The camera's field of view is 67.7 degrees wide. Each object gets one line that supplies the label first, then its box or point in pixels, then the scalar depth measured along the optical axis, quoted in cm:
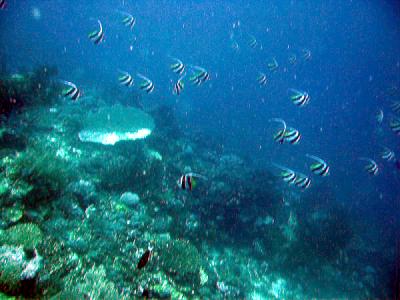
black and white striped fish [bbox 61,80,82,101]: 518
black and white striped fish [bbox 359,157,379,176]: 641
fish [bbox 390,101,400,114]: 800
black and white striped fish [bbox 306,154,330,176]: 477
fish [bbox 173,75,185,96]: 635
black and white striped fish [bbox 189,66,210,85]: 623
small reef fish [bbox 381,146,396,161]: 750
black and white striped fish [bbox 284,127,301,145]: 512
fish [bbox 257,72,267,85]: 894
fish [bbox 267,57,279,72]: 950
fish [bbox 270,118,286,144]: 529
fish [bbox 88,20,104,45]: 586
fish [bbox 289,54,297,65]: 1039
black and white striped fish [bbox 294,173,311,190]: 521
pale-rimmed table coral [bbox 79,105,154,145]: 851
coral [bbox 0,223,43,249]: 403
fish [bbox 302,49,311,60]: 1078
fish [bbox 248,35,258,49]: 1030
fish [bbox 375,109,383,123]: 865
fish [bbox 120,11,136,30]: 744
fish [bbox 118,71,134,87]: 649
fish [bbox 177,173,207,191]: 390
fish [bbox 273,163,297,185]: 547
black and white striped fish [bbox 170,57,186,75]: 659
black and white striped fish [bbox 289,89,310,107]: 576
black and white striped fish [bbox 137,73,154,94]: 648
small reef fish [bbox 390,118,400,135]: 727
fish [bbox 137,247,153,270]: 313
